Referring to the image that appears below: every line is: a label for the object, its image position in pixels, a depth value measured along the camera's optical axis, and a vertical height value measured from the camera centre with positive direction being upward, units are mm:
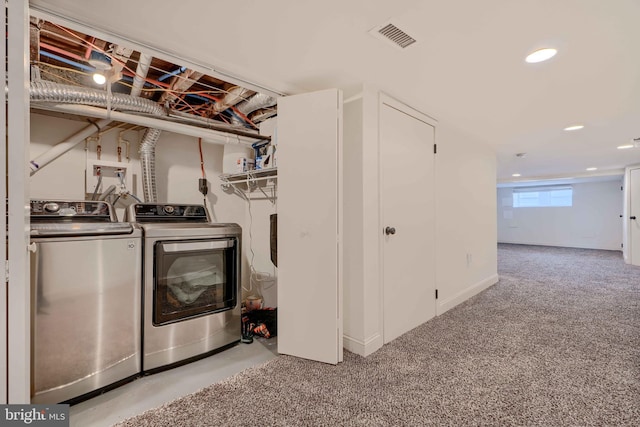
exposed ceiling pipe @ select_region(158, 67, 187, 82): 2061 +1117
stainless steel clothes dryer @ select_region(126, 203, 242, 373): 1855 -512
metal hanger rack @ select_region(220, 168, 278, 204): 2650 +381
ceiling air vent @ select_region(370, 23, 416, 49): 1464 +1007
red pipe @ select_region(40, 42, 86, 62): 1753 +1103
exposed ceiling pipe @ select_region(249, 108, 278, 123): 2912 +1115
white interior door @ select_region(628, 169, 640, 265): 5496 -14
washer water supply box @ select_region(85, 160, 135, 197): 2346 +393
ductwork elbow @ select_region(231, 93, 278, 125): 2398 +1046
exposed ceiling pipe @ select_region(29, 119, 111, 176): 2098 +587
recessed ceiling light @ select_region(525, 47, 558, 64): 1673 +1013
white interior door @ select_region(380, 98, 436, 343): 2281 -3
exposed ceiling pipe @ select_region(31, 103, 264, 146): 1968 +805
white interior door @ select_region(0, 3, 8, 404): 938 -22
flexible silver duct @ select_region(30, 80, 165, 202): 1826 +854
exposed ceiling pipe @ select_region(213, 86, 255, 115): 2365 +1086
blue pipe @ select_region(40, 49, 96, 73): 1845 +1114
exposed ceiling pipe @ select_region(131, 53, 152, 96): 1776 +1023
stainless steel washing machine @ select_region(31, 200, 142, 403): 1469 -504
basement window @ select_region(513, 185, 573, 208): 8266 +609
